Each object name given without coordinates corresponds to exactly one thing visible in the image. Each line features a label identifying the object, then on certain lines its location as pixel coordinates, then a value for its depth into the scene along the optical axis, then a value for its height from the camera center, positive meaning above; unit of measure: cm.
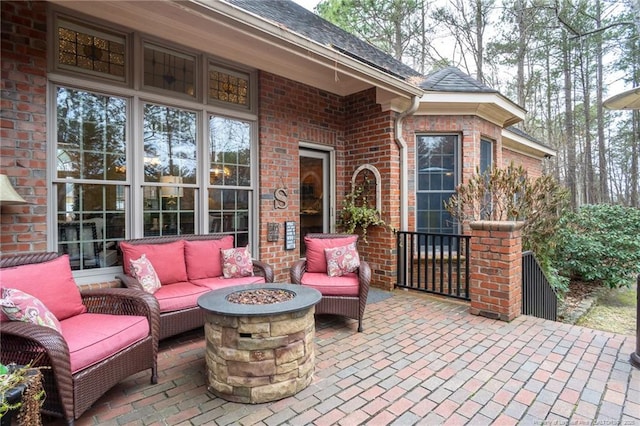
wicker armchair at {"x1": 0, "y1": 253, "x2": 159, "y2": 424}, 163 -86
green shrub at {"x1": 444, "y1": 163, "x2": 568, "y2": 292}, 409 +11
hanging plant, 482 -3
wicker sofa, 277 -60
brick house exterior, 269 +132
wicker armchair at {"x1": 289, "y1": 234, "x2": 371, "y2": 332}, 320 -90
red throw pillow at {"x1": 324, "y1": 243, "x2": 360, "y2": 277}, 366 -56
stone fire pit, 202 -88
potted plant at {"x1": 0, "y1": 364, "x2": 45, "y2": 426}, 128 -74
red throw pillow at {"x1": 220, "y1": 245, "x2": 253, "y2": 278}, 344 -55
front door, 499 +31
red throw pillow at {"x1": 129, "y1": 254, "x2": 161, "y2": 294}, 284 -55
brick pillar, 336 -61
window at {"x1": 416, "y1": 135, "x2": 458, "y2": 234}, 520 +49
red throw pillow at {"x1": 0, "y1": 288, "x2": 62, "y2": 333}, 178 -54
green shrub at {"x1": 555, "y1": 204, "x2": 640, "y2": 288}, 595 -65
